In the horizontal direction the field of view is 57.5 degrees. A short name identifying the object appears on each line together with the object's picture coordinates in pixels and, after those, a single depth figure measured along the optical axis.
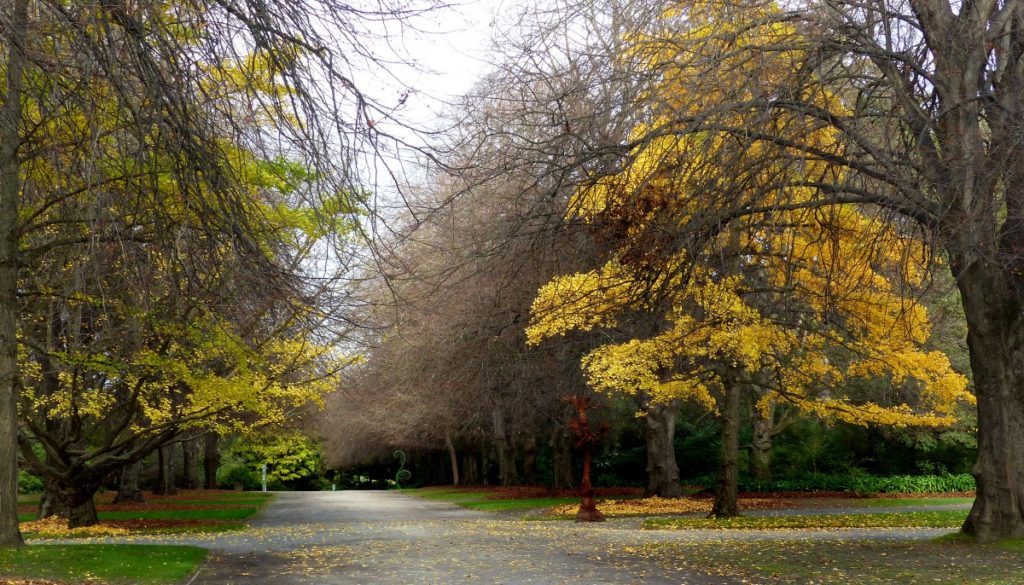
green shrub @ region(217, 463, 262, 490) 63.19
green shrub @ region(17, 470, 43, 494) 45.81
